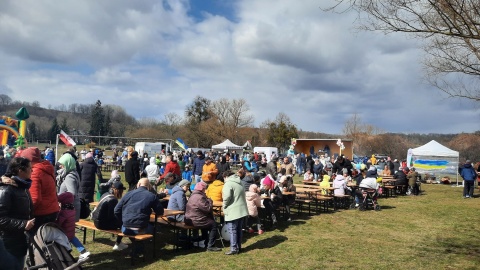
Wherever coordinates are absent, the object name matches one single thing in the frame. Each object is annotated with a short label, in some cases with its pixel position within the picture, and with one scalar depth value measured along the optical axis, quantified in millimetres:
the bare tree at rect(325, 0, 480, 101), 4488
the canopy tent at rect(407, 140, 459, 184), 21297
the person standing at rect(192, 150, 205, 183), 13016
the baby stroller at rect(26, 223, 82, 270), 3641
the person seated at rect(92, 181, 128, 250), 6116
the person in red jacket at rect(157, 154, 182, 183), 11070
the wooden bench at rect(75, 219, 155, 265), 5715
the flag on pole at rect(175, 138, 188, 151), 32906
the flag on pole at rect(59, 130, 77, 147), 18177
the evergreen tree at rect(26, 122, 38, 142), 78375
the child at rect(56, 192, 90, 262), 5145
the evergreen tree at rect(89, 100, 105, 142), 77500
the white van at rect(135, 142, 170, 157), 29500
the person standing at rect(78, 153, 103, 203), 8266
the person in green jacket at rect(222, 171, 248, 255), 6508
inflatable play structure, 23766
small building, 35825
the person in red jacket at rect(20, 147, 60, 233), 4484
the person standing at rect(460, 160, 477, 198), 15242
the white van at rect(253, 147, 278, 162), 35600
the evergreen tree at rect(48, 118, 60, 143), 76625
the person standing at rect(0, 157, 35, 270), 3697
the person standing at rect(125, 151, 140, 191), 10352
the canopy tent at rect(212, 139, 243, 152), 37544
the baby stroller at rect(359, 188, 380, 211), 11586
